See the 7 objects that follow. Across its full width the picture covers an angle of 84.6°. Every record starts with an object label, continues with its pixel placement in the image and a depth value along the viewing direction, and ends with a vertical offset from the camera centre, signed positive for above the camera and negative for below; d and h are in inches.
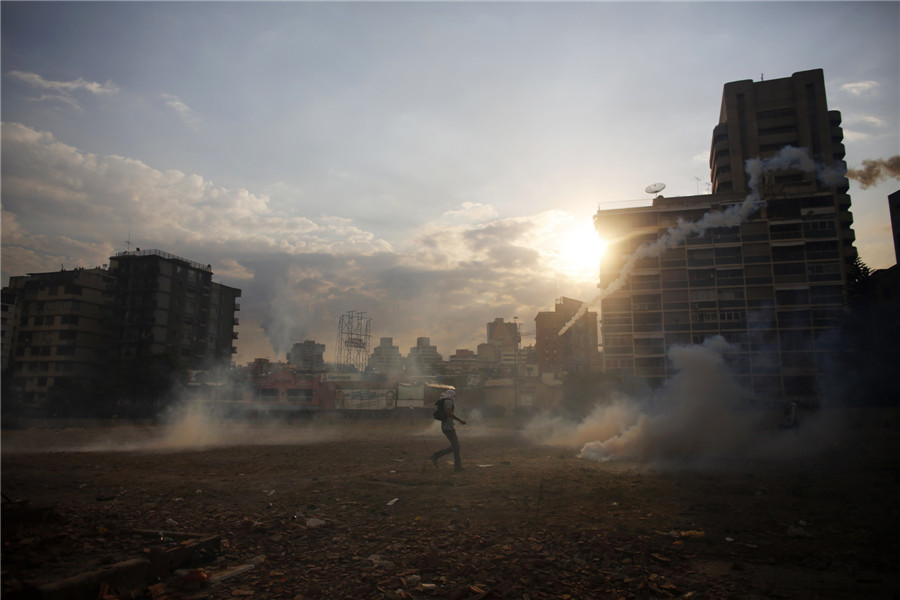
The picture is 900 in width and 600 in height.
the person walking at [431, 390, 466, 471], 501.4 -57.2
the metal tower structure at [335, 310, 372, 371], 3449.8 +175.7
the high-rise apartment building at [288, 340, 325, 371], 4422.2 +144.3
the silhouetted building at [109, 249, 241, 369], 2640.3 +339.1
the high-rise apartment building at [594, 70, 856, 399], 2242.9 +505.7
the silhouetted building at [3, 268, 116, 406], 2407.7 +163.4
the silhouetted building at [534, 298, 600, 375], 4539.9 +325.5
